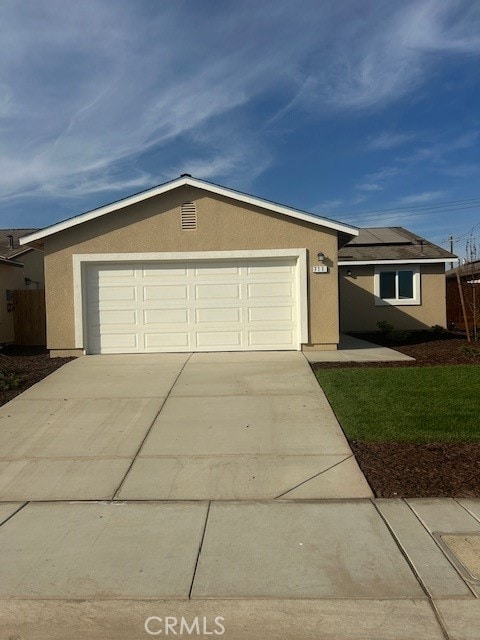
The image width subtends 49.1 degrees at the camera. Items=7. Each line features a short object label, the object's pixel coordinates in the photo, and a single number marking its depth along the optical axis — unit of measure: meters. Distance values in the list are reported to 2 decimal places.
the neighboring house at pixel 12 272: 15.83
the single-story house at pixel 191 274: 12.27
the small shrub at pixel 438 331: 17.08
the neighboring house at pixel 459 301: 16.92
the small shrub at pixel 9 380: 9.20
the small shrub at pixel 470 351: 11.50
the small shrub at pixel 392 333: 15.63
